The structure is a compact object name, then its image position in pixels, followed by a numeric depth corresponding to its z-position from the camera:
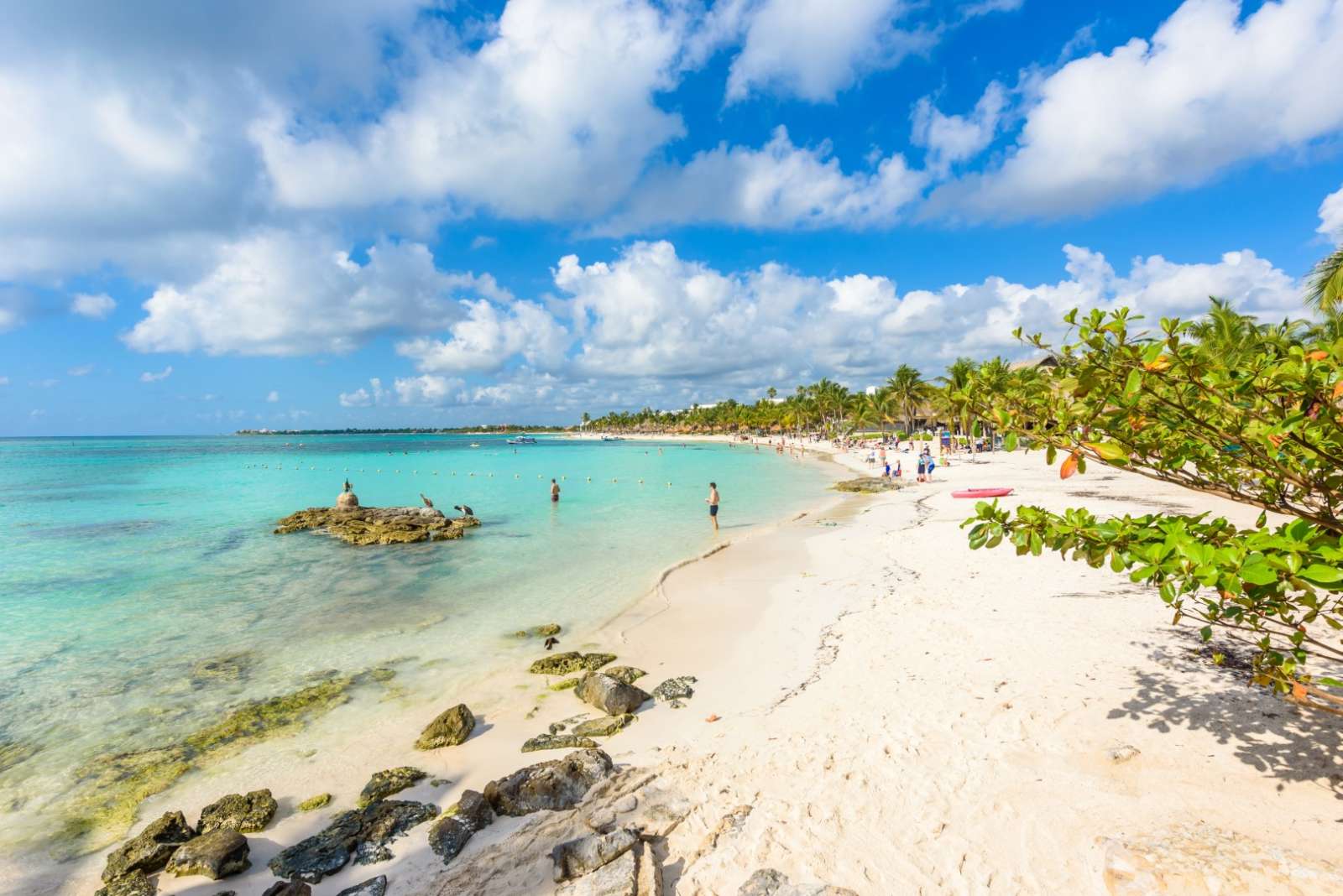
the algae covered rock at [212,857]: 5.52
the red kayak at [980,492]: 25.21
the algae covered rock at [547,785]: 5.87
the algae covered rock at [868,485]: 34.64
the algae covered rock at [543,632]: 12.00
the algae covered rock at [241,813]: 6.23
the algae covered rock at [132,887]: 5.29
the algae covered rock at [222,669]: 10.69
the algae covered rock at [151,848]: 5.64
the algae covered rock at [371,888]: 5.00
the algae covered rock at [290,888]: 4.97
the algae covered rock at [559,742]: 7.23
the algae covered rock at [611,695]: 8.08
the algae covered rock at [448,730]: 7.70
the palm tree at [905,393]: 75.12
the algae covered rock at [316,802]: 6.59
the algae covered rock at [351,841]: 5.48
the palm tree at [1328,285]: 18.88
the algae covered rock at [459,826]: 5.48
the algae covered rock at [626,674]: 9.08
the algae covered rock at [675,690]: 8.49
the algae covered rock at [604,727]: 7.46
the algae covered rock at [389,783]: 6.63
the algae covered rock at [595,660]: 9.94
